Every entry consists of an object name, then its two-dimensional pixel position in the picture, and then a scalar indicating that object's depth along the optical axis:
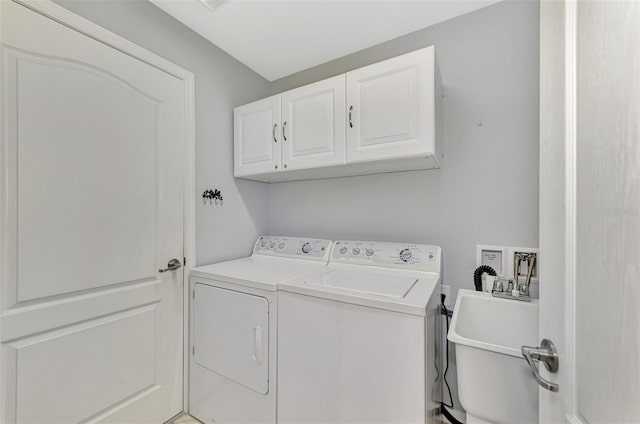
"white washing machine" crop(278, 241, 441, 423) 1.09
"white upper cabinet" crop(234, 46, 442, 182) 1.43
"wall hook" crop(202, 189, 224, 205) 1.93
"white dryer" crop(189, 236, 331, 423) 1.43
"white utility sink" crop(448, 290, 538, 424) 0.94
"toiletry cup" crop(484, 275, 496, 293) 1.46
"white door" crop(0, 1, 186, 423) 1.12
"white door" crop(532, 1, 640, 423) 0.43
